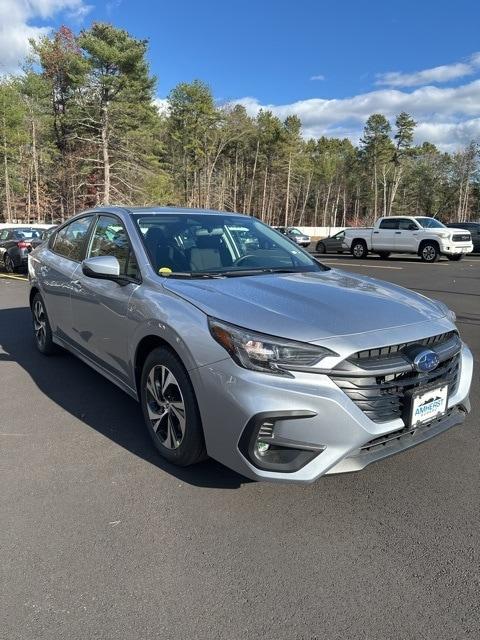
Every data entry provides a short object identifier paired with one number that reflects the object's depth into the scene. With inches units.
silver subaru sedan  97.8
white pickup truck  842.2
